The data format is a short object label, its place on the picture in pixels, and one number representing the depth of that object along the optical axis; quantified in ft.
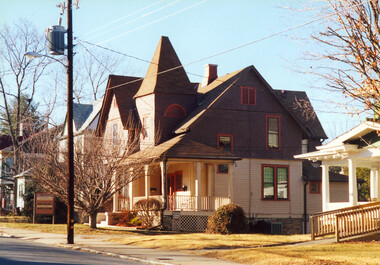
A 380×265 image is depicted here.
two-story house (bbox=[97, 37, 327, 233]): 116.57
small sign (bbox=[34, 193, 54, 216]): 115.44
